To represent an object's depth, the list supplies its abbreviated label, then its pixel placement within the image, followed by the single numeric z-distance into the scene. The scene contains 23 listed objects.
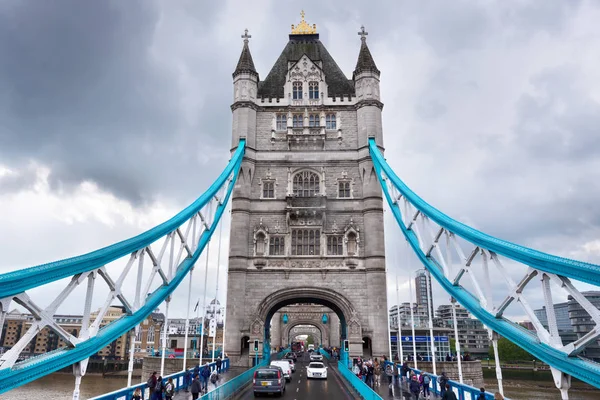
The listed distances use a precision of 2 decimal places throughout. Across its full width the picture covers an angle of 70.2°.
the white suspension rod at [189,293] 20.56
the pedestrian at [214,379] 20.80
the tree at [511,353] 95.75
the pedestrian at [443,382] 16.25
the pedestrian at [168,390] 14.24
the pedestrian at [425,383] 18.04
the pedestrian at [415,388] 16.52
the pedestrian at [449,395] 12.45
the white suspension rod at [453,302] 18.08
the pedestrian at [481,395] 12.34
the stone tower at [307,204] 31.05
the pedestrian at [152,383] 15.15
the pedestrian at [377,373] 22.53
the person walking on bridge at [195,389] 15.43
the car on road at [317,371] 26.15
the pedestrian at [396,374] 23.20
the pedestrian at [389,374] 20.34
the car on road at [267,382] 18.70
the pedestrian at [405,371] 22.69
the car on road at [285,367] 25.37
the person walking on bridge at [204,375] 19.79
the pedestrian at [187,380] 19.48
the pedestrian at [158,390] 14.20
